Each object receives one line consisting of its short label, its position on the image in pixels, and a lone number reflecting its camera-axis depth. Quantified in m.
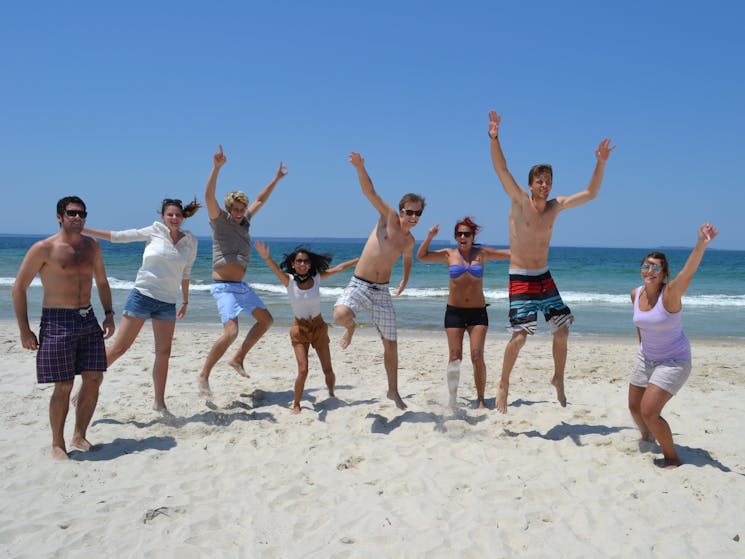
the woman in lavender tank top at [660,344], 4.08
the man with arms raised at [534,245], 5.15
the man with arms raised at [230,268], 5.93
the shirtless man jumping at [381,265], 5.39
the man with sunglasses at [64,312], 4.19
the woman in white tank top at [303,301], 5.62
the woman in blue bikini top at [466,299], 5.58
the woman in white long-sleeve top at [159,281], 5.20
